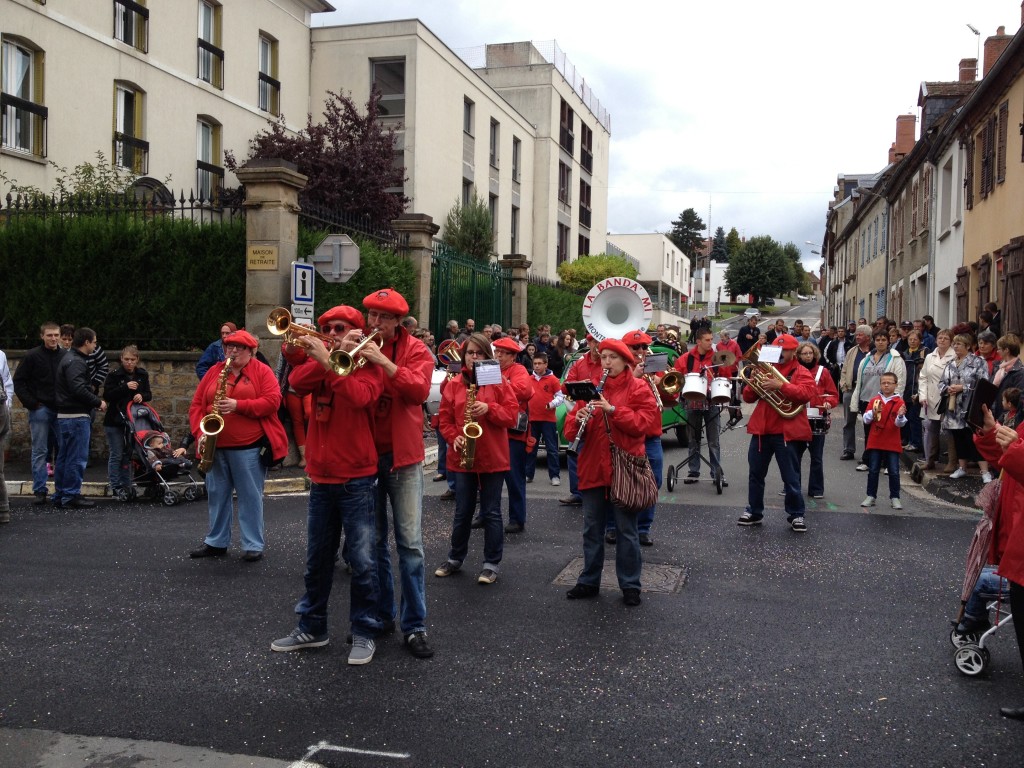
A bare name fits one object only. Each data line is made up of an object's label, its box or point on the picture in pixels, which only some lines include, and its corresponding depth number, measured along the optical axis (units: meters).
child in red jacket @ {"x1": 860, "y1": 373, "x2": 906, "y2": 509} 9.89
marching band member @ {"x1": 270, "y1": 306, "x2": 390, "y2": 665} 5.00
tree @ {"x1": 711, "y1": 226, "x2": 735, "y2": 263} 135.62
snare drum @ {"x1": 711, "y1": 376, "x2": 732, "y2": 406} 10.48
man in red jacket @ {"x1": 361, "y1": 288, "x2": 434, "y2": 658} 5.18
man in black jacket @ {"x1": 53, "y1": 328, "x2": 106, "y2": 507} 10.01
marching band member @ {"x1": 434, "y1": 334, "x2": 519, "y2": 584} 7.00
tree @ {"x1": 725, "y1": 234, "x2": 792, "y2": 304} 101.69
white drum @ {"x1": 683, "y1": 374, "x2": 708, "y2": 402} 10.71
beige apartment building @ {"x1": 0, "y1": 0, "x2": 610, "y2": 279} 18.48
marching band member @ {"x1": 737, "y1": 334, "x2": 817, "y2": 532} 8.76
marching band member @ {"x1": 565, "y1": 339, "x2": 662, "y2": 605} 6.36
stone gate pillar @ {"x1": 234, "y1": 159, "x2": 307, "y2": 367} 12.38
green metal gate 17.73
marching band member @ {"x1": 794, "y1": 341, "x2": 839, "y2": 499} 9.97
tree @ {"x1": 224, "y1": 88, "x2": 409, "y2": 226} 23.09
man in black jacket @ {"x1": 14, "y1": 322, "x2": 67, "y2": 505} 10.12
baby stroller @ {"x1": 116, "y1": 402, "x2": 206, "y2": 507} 10.16
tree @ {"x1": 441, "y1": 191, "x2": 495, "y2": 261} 29.33
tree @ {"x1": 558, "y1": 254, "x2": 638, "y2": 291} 38.94
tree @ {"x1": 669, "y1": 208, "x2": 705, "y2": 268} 124.44
